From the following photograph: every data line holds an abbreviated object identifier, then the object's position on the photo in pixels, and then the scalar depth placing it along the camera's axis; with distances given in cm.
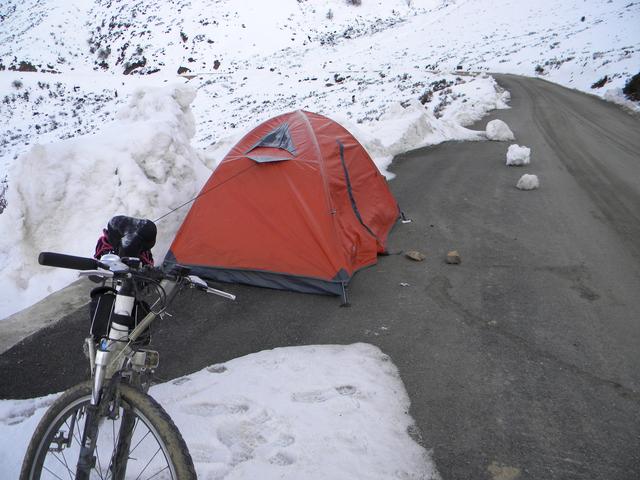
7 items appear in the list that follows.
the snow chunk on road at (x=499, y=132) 1336
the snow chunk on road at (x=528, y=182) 873
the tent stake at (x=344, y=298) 490
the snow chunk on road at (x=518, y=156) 1042
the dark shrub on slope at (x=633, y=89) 1957
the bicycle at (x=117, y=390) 188
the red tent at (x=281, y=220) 520
